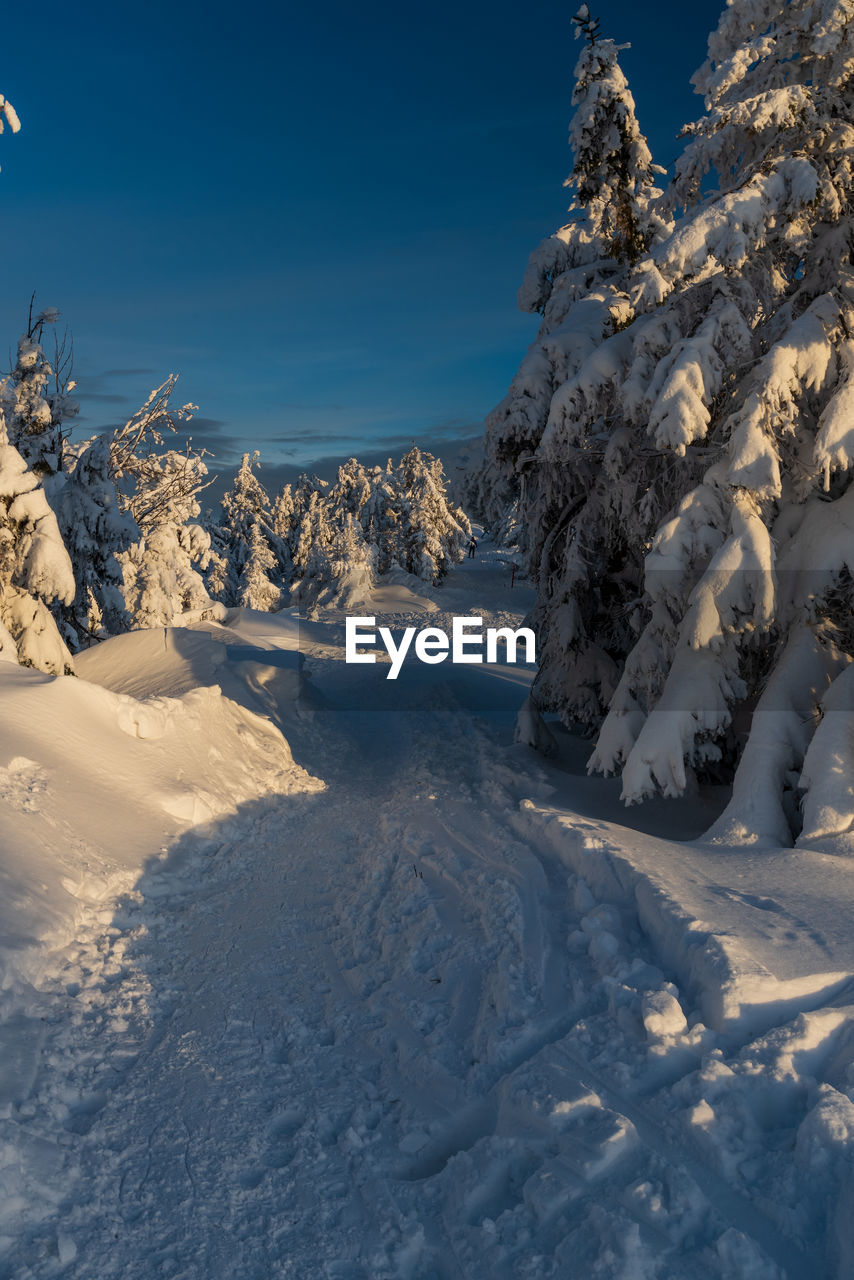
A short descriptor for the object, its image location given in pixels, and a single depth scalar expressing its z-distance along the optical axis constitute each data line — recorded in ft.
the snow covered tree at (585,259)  37.37
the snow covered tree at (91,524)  51.13
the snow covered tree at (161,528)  57.16
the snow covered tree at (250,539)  155.12
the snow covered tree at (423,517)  152.66
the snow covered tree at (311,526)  159.03
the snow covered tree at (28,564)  40.88
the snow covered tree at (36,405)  51.55
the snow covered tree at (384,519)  164.14
